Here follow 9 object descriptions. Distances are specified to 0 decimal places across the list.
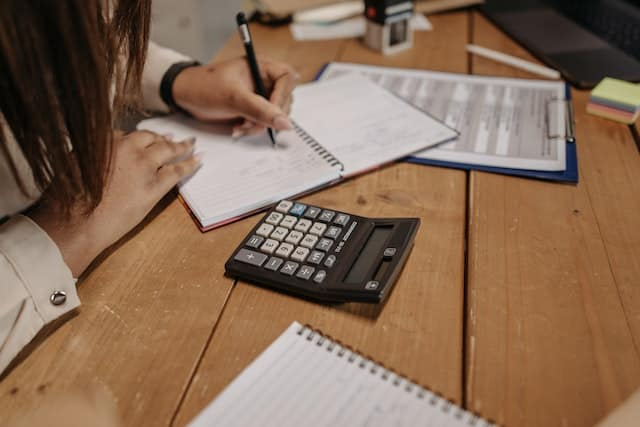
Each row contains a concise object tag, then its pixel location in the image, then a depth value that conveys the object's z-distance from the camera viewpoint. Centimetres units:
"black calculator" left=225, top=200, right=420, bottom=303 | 49
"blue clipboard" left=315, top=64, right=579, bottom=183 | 63
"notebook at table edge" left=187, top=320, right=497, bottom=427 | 40
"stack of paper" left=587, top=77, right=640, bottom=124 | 73
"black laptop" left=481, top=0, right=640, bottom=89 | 85
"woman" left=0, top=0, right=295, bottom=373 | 41
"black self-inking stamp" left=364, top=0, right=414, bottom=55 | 92
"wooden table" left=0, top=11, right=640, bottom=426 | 42
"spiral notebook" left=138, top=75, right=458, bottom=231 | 62
